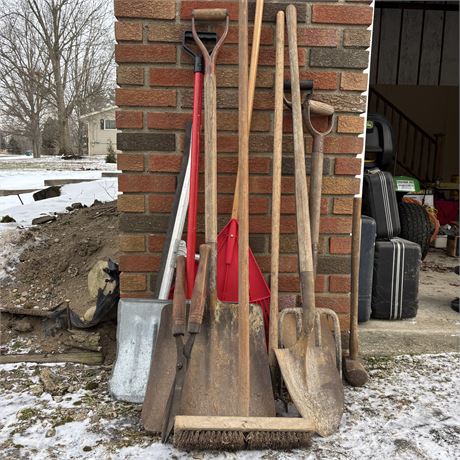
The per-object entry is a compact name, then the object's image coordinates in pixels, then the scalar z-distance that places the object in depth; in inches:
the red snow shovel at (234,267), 82.4
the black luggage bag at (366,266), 101.7
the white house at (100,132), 1527.2
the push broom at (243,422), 63.8
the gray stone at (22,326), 105.5
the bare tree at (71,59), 938.7
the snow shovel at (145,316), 82.3
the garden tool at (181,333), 68.4
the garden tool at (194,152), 80.8
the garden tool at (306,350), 72.4
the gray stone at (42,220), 173.2
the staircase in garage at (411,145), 296.2
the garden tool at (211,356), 70.7
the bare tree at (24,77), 933.2
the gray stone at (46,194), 292.7
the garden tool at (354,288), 89.0
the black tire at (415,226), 138.0
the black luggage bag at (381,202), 111.5
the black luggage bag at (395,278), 106.7
